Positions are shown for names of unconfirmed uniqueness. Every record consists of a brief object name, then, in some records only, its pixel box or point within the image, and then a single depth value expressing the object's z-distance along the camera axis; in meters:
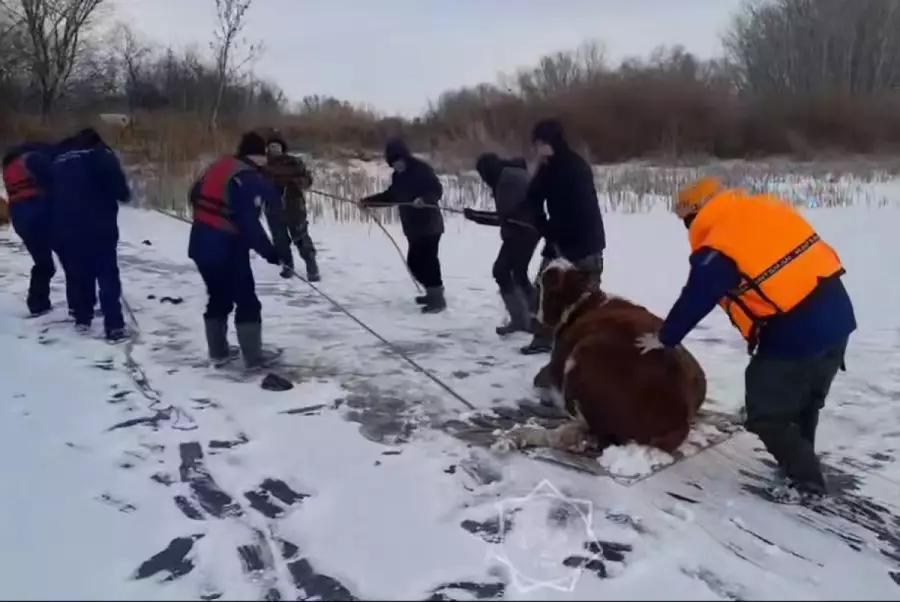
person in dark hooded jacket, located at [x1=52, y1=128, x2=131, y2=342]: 6.35
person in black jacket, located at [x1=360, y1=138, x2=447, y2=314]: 7.58
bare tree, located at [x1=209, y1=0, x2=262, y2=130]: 21.55
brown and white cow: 4.00
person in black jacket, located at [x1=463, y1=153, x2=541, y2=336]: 6.59
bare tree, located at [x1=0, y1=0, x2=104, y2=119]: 26.70
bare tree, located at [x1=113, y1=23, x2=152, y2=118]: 31.47
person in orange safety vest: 3.43
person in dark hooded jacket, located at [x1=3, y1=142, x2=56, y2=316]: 7.16
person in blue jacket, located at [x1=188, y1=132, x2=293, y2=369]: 5.59
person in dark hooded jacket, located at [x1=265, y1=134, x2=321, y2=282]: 8.91
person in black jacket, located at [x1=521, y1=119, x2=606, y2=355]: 5.79
